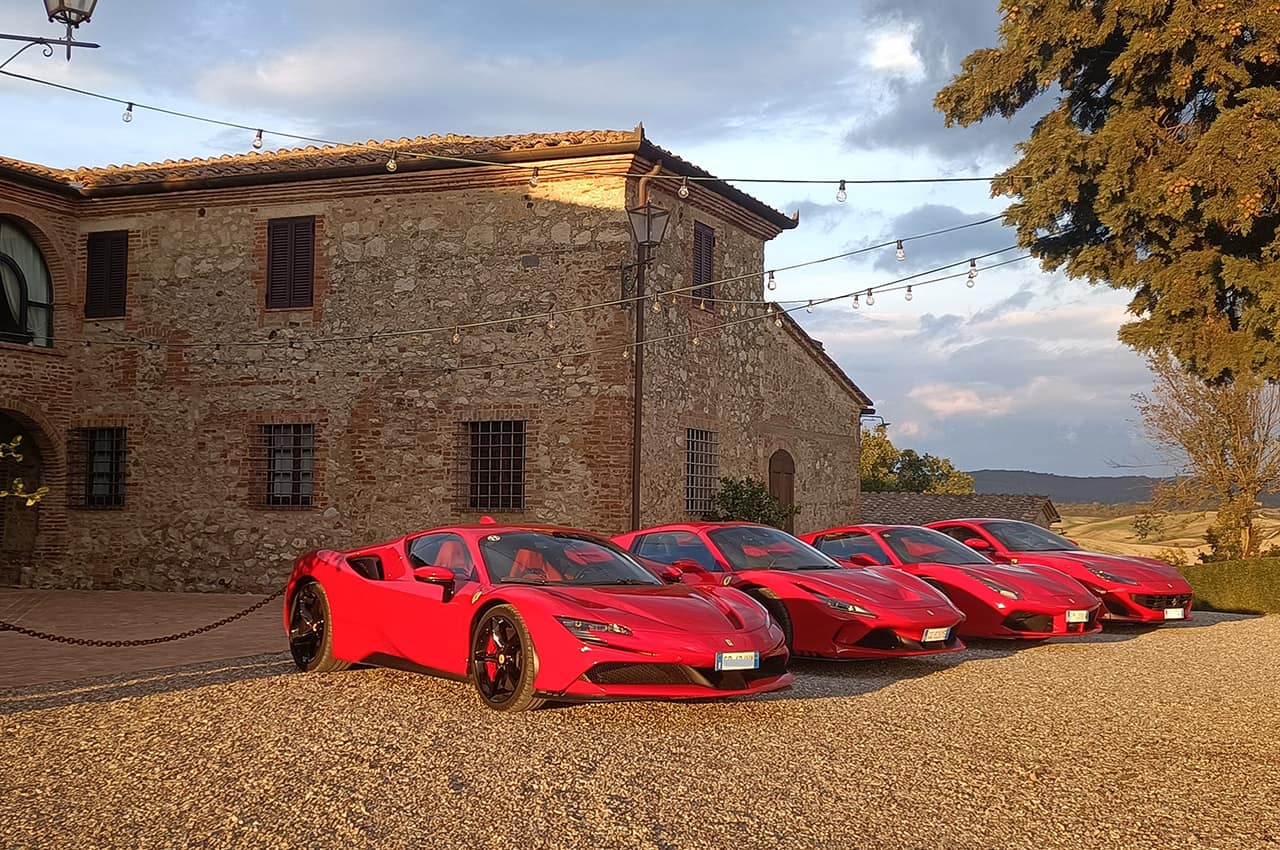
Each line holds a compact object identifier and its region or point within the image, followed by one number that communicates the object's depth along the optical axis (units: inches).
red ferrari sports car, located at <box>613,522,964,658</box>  350.9
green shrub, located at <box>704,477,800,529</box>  739.4
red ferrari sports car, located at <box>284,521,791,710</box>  258.7
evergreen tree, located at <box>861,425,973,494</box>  2026.3
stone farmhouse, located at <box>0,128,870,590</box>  674.8
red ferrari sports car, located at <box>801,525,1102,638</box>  425.7
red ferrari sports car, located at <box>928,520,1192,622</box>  494.3
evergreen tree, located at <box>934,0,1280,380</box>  316.2
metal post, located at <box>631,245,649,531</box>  634.2
